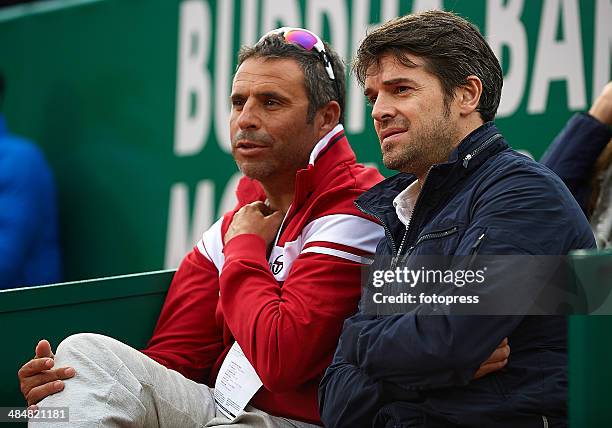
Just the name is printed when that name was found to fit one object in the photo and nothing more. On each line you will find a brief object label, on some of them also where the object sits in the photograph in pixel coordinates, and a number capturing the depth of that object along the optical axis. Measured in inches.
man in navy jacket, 178.4
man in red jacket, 217.8
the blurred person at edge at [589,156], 270.7
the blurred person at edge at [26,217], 433.7
